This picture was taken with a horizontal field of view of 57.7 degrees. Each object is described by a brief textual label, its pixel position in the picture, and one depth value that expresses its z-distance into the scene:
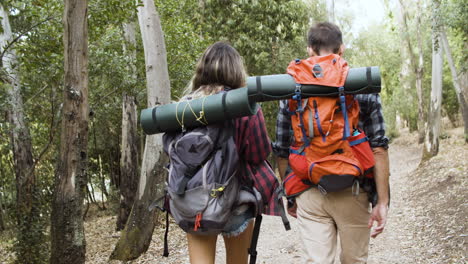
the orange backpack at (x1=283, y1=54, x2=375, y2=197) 2.52
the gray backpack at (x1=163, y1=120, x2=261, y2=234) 2.51
